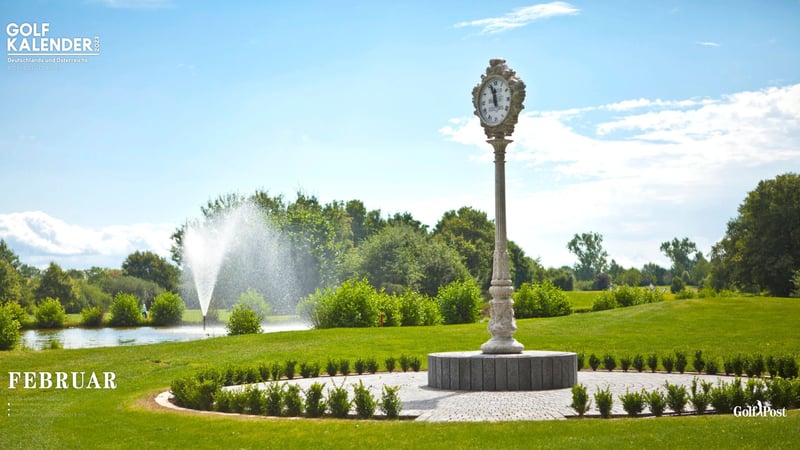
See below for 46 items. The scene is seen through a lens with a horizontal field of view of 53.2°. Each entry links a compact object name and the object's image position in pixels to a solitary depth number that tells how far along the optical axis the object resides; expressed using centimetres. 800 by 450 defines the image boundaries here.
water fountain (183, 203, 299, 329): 5569
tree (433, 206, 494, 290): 7656
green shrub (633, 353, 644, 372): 1934
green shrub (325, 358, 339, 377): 1906
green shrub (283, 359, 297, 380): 1797
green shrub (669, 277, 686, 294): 8694
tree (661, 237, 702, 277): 14625
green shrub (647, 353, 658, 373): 1911
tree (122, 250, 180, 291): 8450
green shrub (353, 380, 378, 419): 1243
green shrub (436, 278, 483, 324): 3750
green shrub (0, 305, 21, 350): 2666
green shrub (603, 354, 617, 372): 1991
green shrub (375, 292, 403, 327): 3481
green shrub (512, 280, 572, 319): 3838
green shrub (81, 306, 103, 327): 4528
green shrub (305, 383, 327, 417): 1275
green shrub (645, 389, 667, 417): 1209
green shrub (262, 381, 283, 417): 1312
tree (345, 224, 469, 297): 5122
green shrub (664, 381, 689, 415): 1220
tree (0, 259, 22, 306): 5509
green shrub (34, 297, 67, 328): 4194
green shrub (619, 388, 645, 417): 1203
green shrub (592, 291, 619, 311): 4050
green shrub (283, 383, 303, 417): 1301
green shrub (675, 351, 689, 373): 1884
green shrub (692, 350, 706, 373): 1872
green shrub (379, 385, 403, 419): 1236
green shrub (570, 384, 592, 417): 1195
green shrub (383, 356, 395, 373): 2039
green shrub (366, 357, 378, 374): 1975
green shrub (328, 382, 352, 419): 1262
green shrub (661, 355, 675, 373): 1902
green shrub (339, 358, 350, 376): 1930
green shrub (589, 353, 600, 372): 1984
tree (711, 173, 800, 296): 5788
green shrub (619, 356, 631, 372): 1945
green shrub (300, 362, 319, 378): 1861
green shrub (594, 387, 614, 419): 1196
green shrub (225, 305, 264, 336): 3147
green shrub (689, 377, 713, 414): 1226
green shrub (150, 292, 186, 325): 4797
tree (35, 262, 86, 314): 6006
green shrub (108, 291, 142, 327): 4653
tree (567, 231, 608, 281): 14300
